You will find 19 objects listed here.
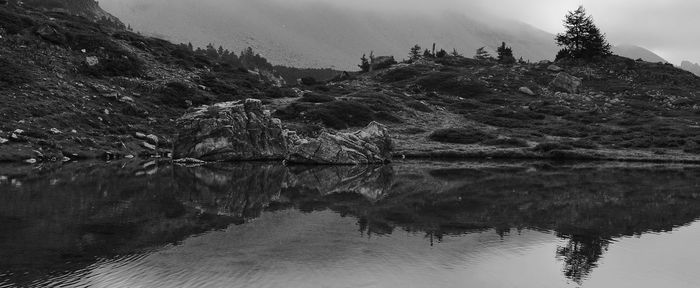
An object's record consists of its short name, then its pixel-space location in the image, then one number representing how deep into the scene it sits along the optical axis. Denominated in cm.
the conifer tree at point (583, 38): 12181
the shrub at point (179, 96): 6270
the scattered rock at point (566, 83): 10325
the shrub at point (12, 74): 4756
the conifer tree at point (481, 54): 15075
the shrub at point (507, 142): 5978
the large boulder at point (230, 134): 4434
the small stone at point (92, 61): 6142
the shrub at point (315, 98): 7900
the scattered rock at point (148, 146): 4730
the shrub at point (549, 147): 5478
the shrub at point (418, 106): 8462
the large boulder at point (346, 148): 4416
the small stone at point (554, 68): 11838
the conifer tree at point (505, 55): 14189
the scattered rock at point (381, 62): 13594
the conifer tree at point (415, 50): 16688
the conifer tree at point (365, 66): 14360
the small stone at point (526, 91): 10278
